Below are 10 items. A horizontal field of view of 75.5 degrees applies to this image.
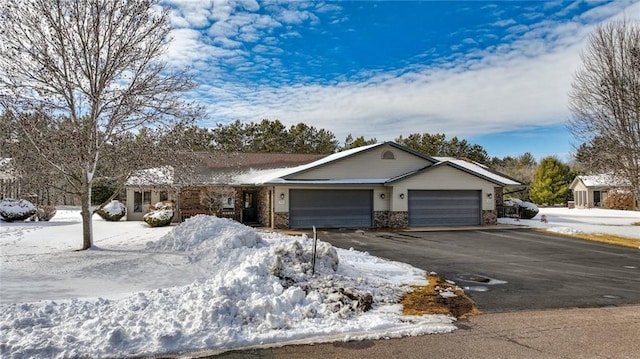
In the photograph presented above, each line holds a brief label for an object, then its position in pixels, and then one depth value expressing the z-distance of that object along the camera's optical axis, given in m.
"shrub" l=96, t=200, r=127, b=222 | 22.24
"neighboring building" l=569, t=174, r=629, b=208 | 38.14
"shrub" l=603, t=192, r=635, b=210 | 34.72
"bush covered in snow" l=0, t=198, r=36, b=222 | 19.66
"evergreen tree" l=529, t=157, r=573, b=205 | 41.19
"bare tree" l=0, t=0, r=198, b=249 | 10.52
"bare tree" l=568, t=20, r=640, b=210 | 16.83
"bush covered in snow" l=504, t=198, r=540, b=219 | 26.77
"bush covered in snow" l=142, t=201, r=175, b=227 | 19.25
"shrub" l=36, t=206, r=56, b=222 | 20.64
